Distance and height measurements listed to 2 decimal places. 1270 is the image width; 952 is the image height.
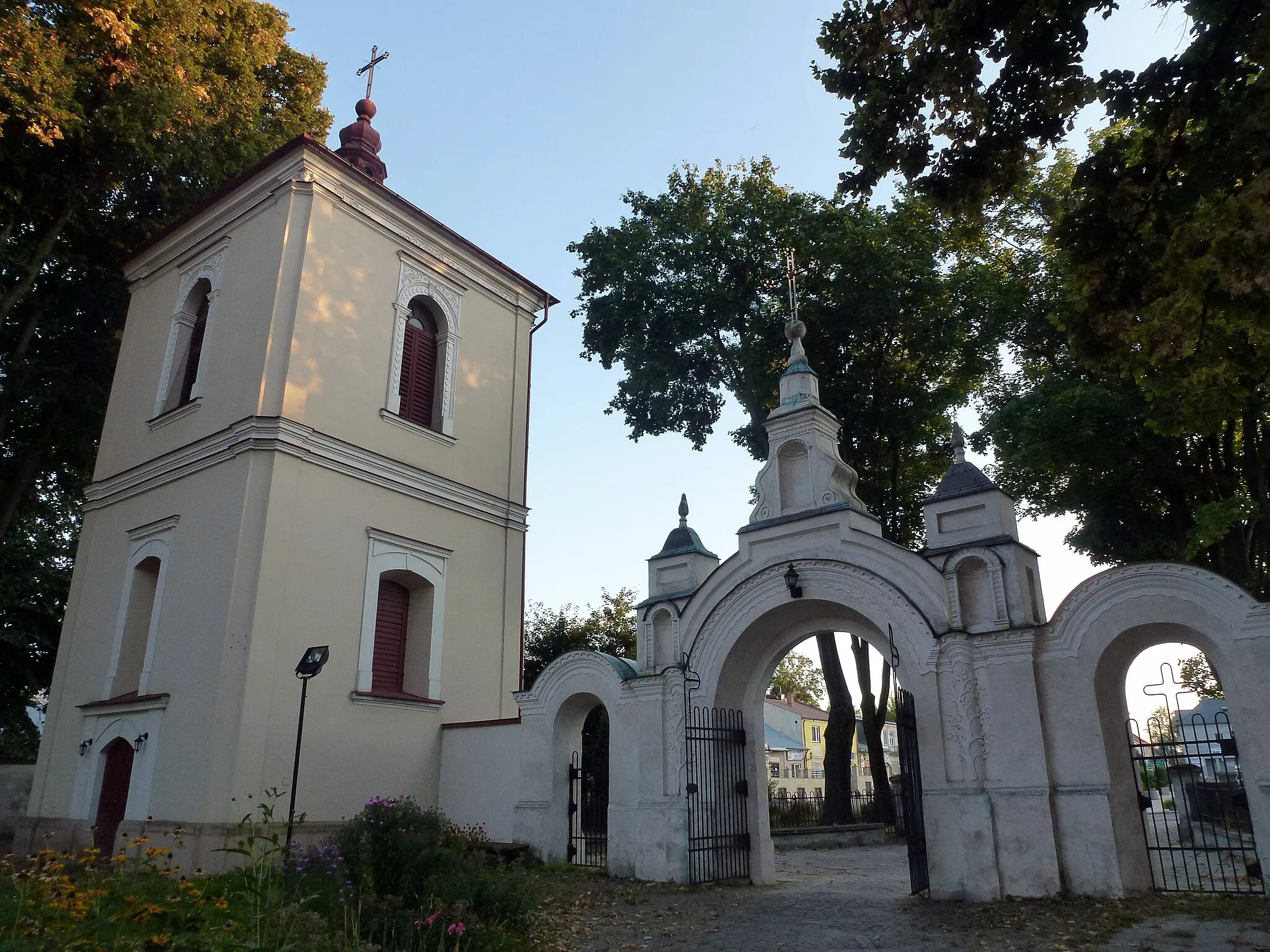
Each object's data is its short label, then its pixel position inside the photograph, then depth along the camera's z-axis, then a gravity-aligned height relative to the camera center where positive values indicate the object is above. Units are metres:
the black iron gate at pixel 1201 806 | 9.09 -0.07
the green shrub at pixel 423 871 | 7.72 -0.62
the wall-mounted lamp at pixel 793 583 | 11.69 +2.58
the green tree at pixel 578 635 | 25.81 +4.44
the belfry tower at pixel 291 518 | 12.64 +4.20
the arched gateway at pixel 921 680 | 9.35 +1.35
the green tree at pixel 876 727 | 22.58 +1.83
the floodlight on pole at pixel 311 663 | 10.95 +1.52
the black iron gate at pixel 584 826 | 13.40 -0.37
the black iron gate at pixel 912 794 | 10.42 +0.07
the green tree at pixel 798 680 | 57.88 +7.38
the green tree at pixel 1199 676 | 27.81 +3.71
